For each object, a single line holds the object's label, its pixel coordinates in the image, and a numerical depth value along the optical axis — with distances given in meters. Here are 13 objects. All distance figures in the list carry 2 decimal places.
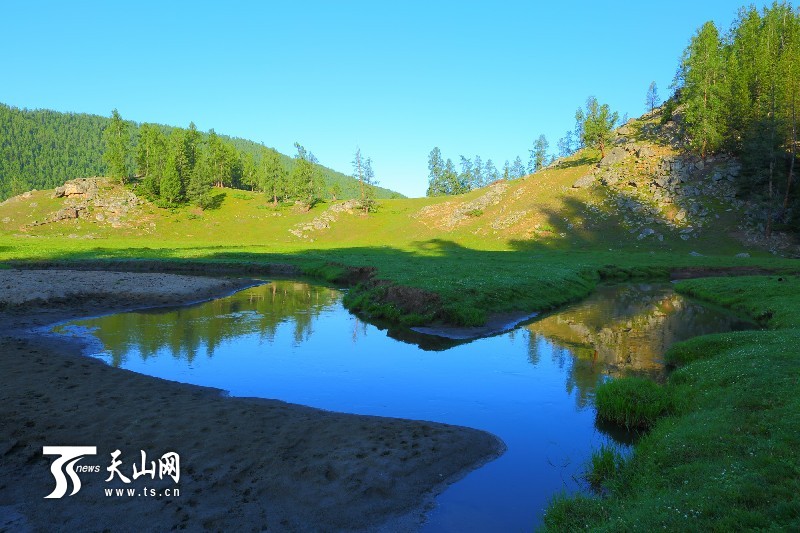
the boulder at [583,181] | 105.71
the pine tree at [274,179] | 139.25
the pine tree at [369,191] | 126.31
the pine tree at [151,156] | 129.25
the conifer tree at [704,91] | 91.69
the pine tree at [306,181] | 135.25
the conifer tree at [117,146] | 131.62
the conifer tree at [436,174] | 194.62
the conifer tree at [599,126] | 115.94
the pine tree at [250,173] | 169.00
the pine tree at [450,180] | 194.88
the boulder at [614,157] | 105.69
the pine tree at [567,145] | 184.02
